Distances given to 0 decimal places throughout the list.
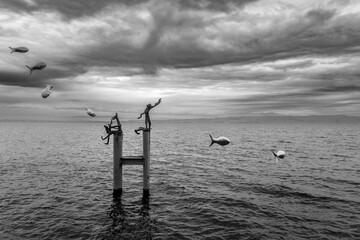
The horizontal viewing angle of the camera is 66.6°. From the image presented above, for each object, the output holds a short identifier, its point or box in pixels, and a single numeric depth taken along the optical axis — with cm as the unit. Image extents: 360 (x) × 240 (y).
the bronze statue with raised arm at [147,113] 1825
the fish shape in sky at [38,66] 826
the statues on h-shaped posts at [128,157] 1883
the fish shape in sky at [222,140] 1071
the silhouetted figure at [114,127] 1892
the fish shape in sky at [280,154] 1373
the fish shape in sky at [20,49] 813
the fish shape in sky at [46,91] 851
